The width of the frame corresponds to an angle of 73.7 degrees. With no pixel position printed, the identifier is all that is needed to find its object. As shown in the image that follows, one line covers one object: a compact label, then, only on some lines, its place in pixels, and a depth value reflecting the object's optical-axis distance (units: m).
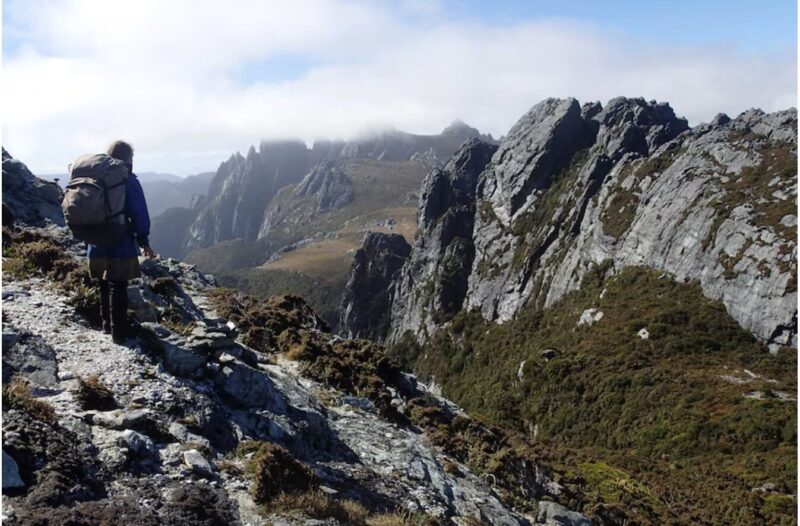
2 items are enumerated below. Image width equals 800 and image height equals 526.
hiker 10.51
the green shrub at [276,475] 7.90
